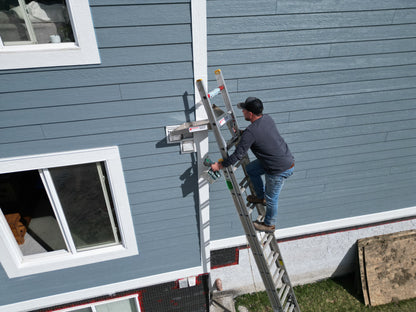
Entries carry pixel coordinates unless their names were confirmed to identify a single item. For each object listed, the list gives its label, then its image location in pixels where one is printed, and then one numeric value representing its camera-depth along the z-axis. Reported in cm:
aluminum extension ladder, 299
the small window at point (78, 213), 323
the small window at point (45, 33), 261
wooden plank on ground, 582
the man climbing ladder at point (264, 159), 304
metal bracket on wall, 321
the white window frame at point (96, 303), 452
